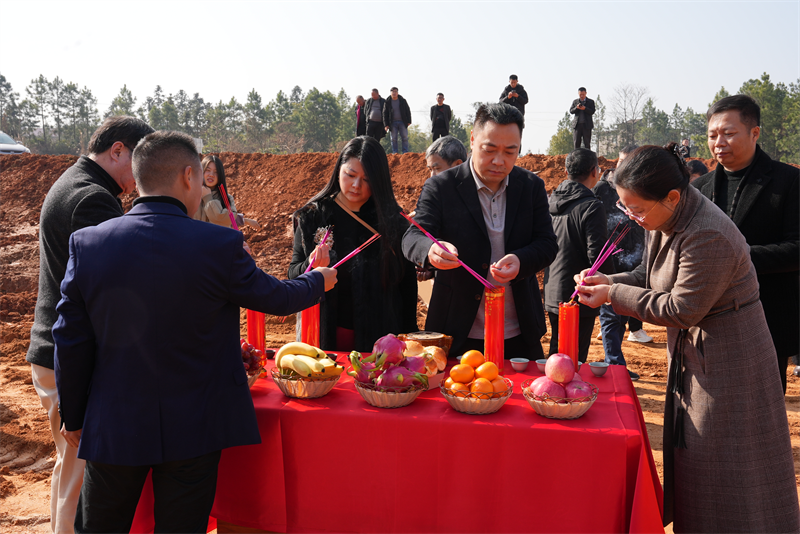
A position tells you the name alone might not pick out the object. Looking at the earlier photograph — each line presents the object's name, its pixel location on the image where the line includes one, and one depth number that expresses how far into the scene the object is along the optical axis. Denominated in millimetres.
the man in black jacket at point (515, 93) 12148
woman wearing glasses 1846
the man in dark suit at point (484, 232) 2512
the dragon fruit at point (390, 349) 1931
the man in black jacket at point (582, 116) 12711
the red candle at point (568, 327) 2139
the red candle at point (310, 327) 2449
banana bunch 2016
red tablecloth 1687
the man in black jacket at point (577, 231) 4031
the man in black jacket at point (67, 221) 2141
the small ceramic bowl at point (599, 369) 2260
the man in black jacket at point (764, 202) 2684
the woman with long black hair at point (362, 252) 2875
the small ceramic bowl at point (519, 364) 2301
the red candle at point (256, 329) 2357
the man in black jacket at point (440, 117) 13828
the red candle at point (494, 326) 2168
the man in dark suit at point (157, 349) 1611
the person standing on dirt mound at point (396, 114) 13655
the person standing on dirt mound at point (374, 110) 13734
